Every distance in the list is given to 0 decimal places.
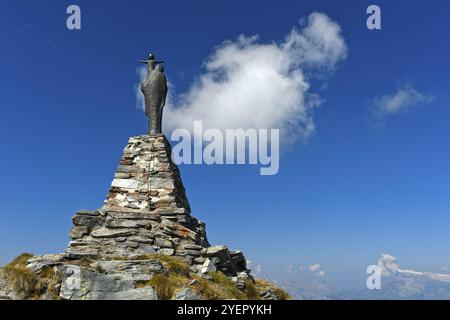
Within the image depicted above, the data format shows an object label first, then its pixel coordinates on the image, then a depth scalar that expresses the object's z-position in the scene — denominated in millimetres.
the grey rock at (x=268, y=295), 16109
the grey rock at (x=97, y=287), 12461
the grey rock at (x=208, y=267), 15836
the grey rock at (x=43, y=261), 14356
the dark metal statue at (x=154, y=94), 22234
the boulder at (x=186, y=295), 12297
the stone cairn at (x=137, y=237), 13023
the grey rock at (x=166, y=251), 16656
